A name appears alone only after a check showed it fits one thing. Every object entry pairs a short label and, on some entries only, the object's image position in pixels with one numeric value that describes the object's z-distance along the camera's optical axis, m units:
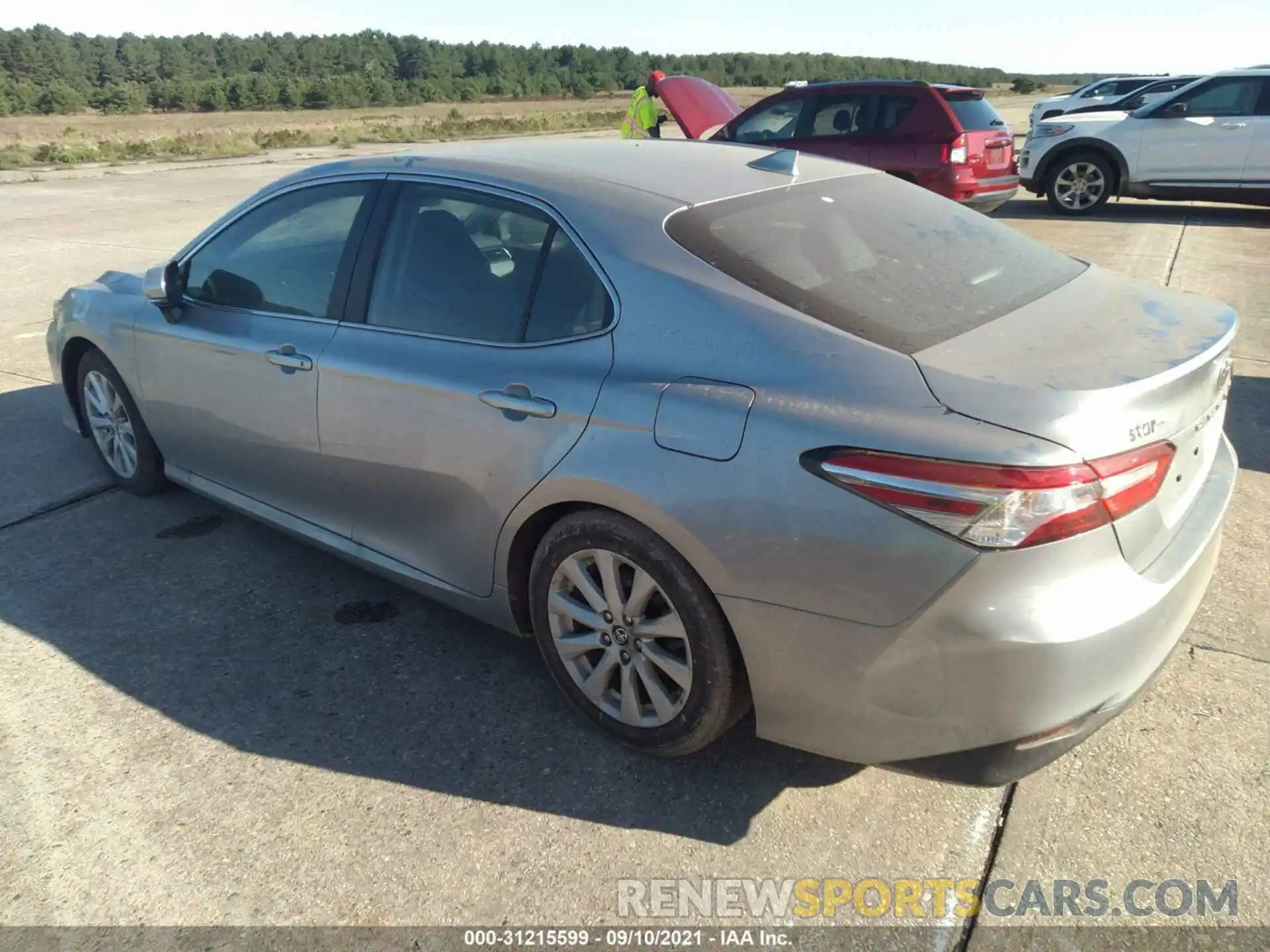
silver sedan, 2.13
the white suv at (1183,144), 11.71
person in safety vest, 12.40
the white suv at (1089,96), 20.55
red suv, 10.48
